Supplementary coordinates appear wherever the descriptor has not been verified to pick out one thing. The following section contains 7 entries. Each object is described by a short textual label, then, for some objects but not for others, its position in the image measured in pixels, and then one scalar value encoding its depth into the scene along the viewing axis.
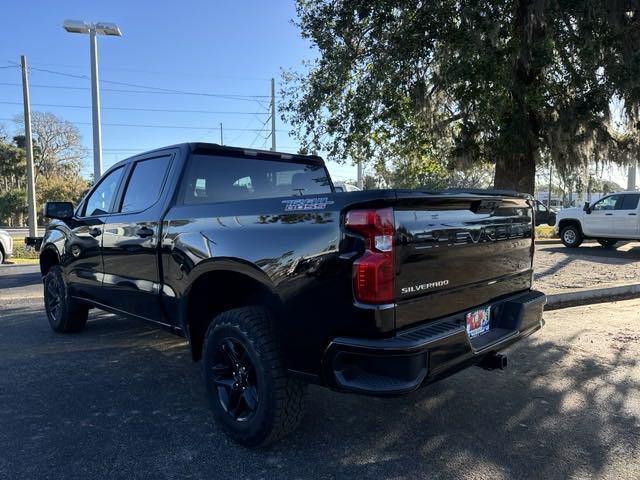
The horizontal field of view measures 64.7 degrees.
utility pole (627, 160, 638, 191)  9.48
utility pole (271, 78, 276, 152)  27.62
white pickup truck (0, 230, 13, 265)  13.40
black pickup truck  2.54
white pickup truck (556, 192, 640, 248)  13.67
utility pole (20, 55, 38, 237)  16.94
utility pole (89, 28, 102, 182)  14.40
